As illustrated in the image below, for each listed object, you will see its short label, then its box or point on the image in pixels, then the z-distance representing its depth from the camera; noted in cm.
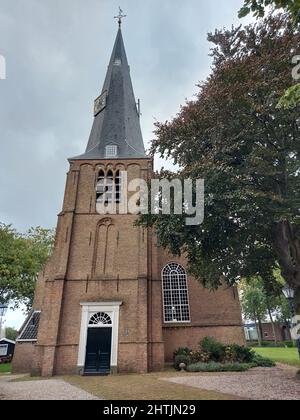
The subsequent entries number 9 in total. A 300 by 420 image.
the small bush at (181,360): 1645
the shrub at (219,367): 1482
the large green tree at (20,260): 2720
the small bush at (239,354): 1702
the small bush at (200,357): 1688
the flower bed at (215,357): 1596
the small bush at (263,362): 1642
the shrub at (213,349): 1725
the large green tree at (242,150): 982
